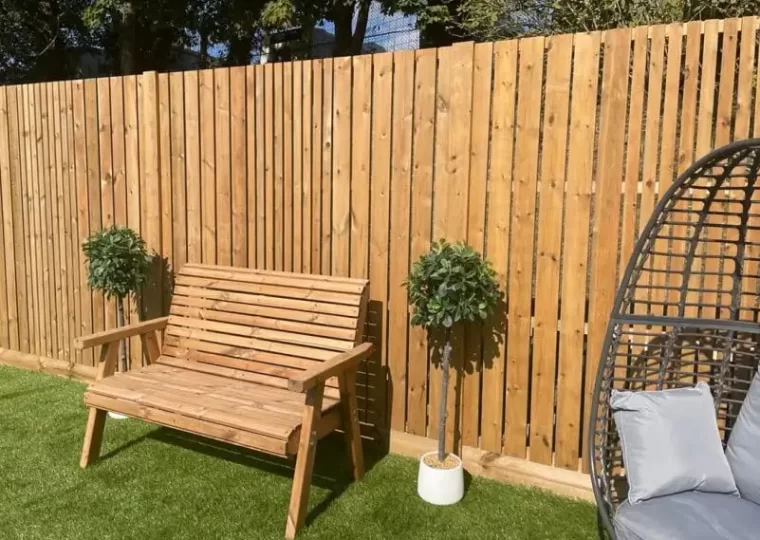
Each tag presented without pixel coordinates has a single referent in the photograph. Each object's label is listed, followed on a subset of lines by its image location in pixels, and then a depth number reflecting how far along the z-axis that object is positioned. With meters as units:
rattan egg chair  2.68
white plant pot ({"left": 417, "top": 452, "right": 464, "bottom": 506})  3.12
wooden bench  2.87
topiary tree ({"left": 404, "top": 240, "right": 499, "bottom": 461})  3.03
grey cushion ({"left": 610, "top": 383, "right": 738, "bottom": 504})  2.44
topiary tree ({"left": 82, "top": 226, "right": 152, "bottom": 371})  4.06
